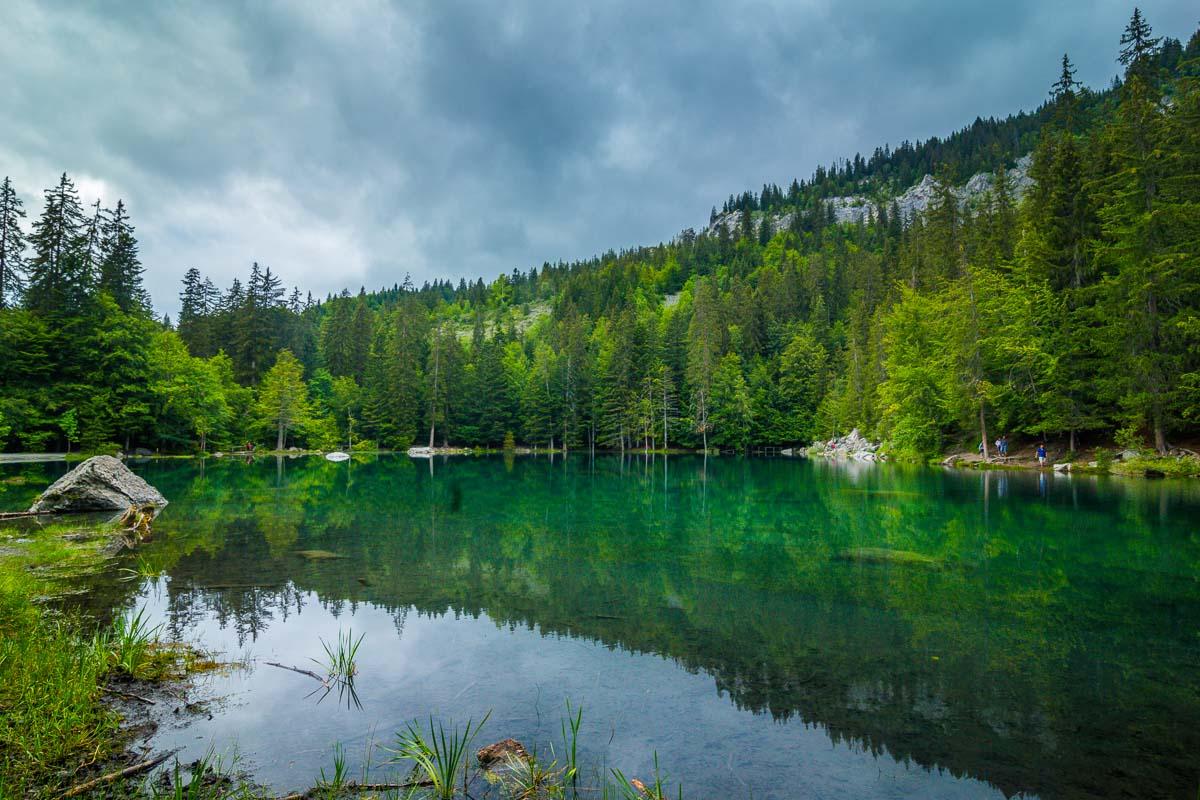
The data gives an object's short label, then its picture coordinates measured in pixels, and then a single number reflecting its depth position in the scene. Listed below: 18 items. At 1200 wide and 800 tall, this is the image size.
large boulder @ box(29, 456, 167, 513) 16.67
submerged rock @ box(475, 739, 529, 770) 4.51
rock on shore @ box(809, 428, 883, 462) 54.88
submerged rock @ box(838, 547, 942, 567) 11.93
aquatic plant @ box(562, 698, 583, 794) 4.33
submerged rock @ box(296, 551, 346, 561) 12.24
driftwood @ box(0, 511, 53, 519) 14.60
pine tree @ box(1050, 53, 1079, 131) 42.44
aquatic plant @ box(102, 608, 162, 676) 6.01
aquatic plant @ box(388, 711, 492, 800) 4.04
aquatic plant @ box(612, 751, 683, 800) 3.92
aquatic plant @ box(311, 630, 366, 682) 6.40
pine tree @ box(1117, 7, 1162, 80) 33.19
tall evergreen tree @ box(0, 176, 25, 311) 40.69
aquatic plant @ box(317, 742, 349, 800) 3.96
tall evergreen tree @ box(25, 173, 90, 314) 41.72
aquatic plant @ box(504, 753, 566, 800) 4.13
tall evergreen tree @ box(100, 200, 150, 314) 48.44
